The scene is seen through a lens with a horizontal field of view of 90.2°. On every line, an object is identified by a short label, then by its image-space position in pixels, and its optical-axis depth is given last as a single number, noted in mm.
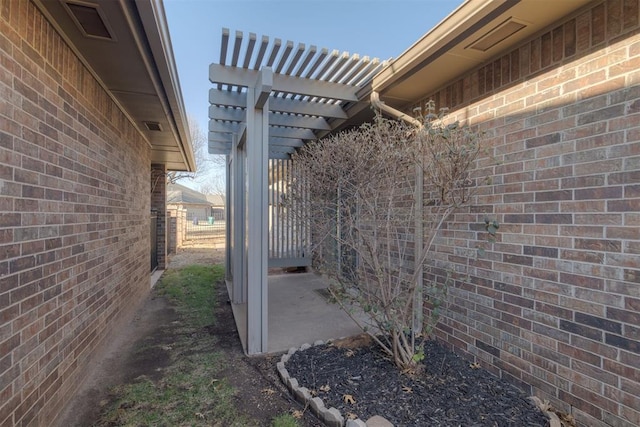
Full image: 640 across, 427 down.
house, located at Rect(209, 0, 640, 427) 2021
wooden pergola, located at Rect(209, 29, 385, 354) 3350
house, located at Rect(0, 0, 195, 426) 1920
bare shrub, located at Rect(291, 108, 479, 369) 2670
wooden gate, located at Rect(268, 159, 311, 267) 7316
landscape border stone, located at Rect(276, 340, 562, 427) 2109
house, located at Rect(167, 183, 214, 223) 24109
